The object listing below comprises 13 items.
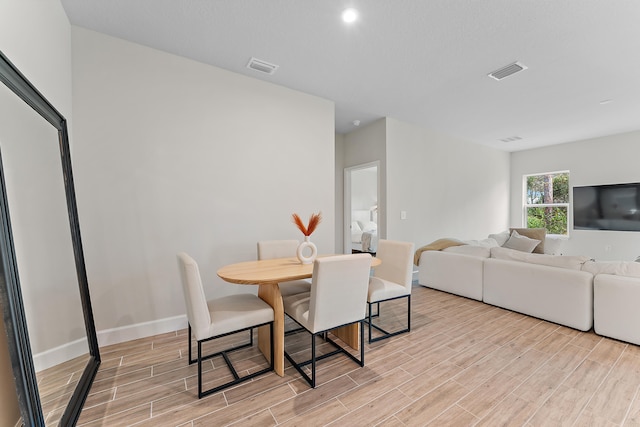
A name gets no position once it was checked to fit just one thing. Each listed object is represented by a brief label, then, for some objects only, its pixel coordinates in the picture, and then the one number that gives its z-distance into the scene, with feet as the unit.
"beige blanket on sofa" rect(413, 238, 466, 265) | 13.46
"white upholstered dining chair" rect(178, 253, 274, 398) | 5.56
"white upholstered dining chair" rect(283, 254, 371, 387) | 5.86
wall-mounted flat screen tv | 16.61
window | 20.06
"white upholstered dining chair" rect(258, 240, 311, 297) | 8.45
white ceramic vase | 7.61
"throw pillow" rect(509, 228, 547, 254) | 15.84
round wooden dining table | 6.20
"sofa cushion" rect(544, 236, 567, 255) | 15.87
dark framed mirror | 3.89
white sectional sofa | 8.04
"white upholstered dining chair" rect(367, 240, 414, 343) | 8.21
